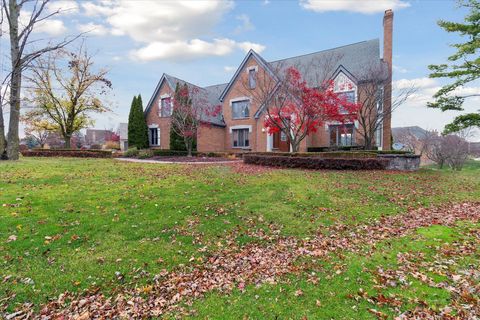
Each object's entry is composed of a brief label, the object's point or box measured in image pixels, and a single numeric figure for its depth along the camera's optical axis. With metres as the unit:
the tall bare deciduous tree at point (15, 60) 14.02
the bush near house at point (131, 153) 24.97
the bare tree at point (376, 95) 18.78
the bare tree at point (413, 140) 35.59
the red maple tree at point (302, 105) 17.03
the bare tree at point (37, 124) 30.12
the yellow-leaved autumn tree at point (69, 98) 28.06
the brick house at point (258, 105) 22.98
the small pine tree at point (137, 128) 28.84
